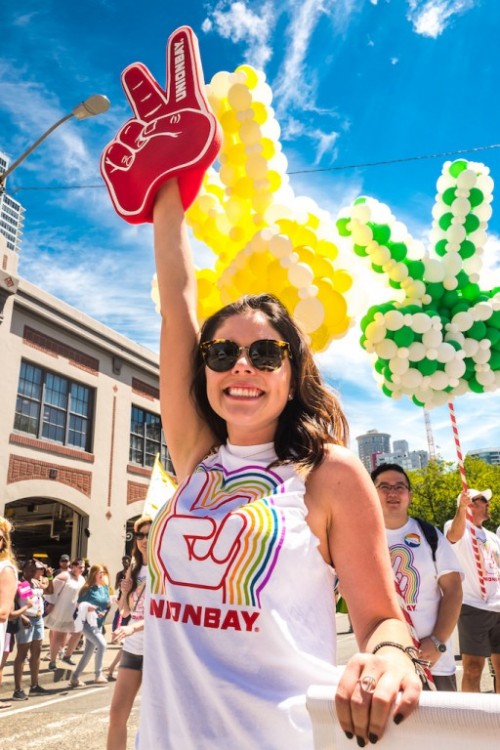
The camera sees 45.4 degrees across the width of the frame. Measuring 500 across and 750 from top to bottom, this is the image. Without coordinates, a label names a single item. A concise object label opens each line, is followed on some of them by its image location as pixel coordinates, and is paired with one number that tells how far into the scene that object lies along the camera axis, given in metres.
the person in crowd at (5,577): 4.93
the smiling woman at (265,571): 1.18
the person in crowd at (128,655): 3.72
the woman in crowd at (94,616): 8.27
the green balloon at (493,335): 4.24
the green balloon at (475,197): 4.44
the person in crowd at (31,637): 7.56
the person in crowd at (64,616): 9.55
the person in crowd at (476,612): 5.17
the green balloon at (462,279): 4.31
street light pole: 8.86
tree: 34.53
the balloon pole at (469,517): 4.39
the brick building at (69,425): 14.59
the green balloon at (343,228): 4.19
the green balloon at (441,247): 4.43
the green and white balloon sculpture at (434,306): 4.07
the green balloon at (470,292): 4.36
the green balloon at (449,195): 4.50
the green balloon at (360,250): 4.18
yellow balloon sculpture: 3.20
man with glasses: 3.41
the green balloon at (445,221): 4.48
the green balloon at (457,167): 4.59
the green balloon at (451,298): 4.31
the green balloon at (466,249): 4.39
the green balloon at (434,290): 4.26
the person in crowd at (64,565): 10.57
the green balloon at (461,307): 4.25
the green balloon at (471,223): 4.40
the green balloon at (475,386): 4.38
